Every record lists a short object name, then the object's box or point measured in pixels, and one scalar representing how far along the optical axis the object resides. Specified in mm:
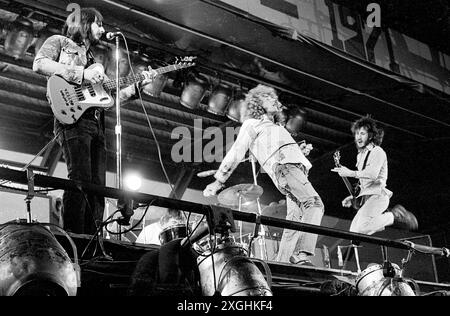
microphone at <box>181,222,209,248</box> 2775
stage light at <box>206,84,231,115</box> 8094
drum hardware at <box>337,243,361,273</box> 9008
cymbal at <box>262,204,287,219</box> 8500
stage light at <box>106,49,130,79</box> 7078
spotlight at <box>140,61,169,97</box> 7457
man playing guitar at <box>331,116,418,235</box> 6121
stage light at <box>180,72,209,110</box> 7777
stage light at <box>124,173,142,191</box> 9750
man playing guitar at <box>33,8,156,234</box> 3959
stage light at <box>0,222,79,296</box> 2031
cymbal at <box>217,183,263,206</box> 7426
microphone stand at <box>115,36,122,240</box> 4214
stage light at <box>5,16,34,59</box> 6484
